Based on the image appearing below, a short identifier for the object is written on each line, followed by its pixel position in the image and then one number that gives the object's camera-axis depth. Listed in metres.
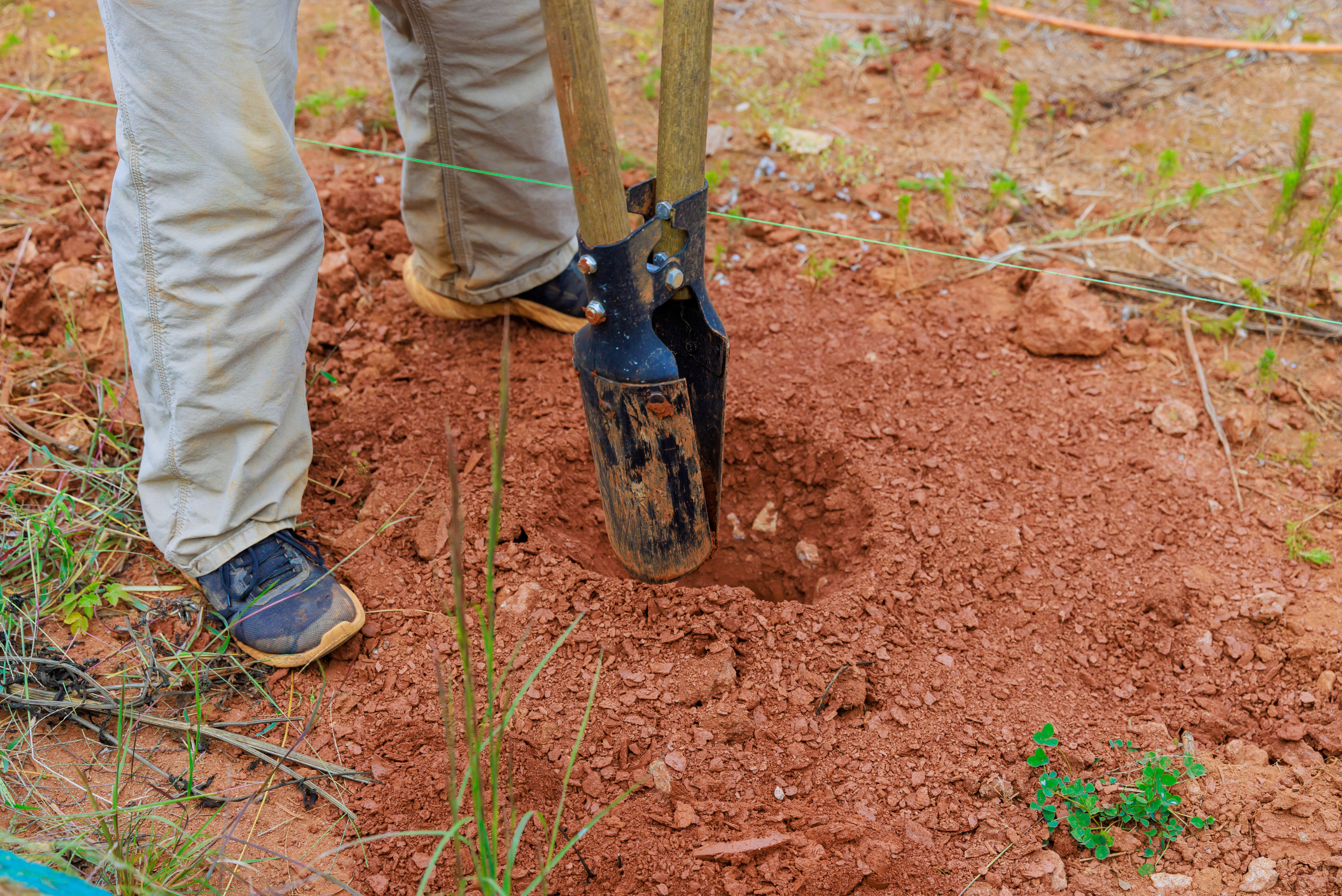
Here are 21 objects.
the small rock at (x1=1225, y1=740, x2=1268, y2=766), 1.67
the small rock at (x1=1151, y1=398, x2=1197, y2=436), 2.34
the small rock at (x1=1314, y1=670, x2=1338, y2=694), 1.80
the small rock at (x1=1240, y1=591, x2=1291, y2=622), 1.91
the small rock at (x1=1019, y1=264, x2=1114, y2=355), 2.50
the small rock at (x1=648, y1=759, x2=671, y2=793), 1.59
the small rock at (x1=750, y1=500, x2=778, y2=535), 2.26
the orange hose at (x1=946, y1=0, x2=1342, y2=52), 3.70
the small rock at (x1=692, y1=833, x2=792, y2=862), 1.51
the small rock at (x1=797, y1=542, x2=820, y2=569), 2.14
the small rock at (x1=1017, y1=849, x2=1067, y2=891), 1.49
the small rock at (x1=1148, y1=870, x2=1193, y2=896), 1.48
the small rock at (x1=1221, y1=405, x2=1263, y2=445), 2.34
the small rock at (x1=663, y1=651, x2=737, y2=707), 1.73
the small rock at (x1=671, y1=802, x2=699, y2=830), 1.55
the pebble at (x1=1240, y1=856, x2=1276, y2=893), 1.48
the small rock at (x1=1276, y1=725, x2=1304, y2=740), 1.72
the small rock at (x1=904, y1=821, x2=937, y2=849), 1.54
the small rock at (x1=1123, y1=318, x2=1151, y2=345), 2.59
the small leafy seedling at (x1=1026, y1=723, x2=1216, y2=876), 1.53
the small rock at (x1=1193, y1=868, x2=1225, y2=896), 1.48
